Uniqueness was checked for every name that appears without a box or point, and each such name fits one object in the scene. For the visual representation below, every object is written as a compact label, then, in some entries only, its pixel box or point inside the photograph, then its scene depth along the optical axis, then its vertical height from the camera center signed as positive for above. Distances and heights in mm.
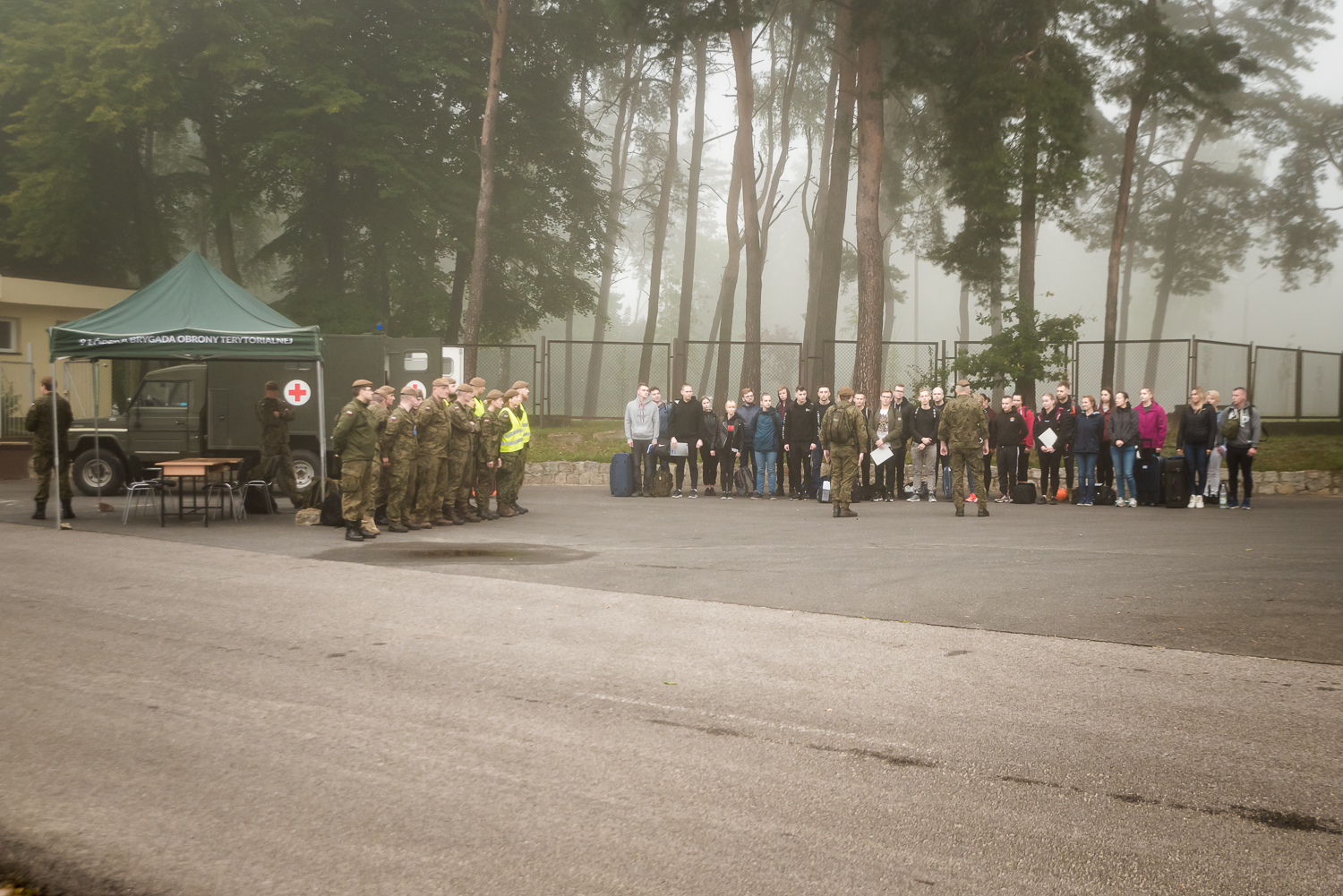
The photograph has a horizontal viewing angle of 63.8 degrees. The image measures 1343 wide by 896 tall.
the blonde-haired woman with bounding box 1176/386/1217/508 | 17281 +83
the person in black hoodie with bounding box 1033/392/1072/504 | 18906 -101
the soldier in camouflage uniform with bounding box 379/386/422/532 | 13781 -465
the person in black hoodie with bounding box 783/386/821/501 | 19828 -59
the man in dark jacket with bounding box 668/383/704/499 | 20359 +99
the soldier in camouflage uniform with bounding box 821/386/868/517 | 15992 -153
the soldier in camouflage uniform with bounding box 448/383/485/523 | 15078 -376
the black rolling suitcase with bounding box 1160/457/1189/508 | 17562 -700
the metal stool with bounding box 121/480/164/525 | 14820 -1318
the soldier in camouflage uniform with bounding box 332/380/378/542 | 13094 -482
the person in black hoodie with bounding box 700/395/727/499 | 20469 -364
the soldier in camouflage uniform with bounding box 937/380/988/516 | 16031 +26
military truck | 18828 -13
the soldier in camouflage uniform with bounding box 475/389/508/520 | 15703 -457
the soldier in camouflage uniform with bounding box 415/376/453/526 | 14469 -419
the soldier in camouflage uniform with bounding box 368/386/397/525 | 13406 +128
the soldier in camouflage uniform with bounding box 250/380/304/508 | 16078 -301
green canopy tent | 14555 +1143
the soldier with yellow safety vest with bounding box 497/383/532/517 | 16062 -394
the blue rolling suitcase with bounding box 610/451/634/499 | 20625 -952
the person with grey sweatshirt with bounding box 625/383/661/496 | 20328 -134
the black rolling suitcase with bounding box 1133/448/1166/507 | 18078 -605
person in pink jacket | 17812 +312
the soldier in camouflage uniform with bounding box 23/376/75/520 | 15211 -442
